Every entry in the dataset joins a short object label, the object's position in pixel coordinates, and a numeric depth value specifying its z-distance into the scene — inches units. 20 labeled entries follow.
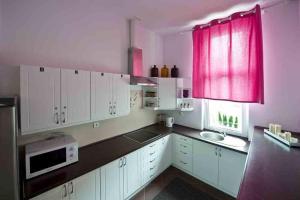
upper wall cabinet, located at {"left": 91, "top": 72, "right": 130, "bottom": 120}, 73.2
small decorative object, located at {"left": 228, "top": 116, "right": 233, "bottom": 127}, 102.9
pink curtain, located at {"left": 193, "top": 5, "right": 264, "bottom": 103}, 81.5
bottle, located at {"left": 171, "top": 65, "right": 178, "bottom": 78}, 120.7
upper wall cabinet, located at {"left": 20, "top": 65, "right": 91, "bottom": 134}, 52.5
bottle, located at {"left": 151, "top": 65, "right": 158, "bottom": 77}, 116.7
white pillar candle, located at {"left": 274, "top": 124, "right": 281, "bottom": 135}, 76.4
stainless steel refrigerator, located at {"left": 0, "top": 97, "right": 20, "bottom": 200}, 38.0
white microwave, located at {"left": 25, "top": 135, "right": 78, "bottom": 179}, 53.1
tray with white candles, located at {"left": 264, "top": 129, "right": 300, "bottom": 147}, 63.7
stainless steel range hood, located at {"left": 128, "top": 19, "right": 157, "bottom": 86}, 98.3
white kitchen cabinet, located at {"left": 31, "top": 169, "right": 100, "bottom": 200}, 51.8
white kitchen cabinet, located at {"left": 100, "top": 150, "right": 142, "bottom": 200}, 68.2
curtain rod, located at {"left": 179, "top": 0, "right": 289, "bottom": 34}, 77.5
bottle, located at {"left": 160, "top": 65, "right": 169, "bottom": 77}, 120.0
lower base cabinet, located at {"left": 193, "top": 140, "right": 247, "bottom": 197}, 80.4
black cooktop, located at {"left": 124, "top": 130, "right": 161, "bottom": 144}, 94.7
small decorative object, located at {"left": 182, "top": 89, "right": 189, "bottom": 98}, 116.4
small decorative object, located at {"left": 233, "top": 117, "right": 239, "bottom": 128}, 100.5
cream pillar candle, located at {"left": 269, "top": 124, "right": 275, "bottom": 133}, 77.8
